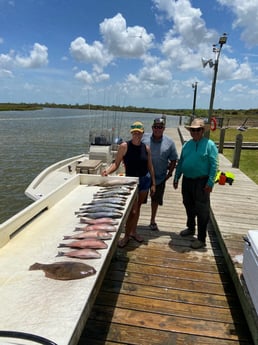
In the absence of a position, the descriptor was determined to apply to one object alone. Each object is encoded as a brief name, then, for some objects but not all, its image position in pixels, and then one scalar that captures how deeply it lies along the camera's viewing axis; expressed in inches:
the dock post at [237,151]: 286.8
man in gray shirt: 133.5
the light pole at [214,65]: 352.8
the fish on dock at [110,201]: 102.0
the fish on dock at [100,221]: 85.7
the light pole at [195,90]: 923.1
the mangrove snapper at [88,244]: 70.1
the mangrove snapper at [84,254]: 65.4
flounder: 57.9
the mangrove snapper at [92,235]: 75.1
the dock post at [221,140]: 380.7
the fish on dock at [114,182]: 123.5
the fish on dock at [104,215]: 91.0
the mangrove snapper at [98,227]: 80.6
